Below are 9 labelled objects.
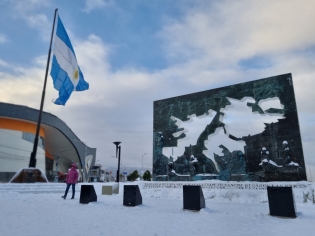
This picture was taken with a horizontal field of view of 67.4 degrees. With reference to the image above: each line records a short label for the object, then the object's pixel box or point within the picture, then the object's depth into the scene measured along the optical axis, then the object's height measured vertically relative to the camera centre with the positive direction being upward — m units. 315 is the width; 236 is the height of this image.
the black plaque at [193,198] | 7.68 -0.69
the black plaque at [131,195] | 8.73 -0.72
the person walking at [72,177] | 10.83 -0.07
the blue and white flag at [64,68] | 15.80 +7.30
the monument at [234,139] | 15.09 +2.63
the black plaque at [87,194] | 9.21 -0.70
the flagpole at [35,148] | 15.78 +1.80
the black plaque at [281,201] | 6.59 -0.68
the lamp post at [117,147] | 19.10 +2.28
